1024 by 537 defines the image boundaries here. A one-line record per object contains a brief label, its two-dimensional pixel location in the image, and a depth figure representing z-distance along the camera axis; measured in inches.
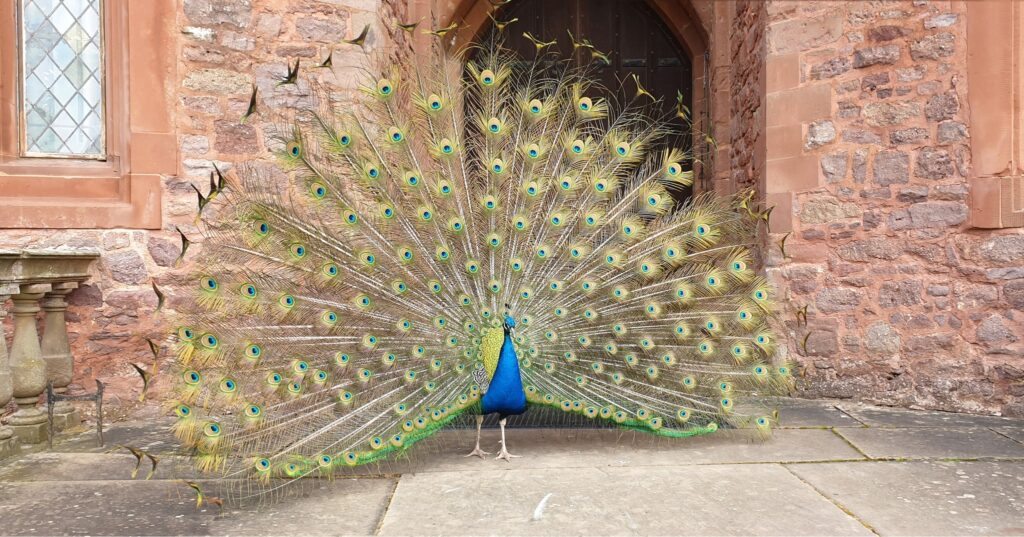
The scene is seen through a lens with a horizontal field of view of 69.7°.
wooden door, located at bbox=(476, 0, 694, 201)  309.6
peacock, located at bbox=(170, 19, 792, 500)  137.6
